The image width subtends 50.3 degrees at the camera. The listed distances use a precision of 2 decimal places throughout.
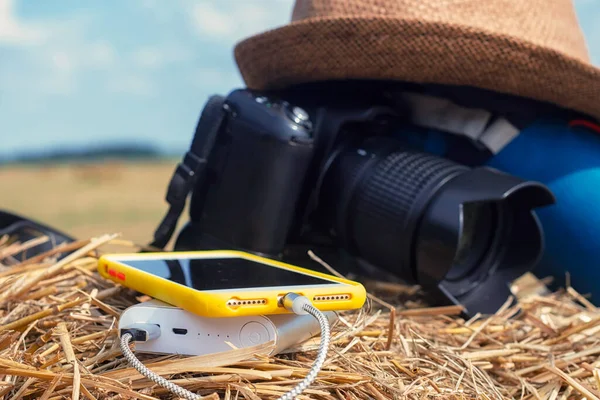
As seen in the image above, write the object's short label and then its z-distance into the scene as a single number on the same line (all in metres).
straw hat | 0.92
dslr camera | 0.86
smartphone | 0.53
